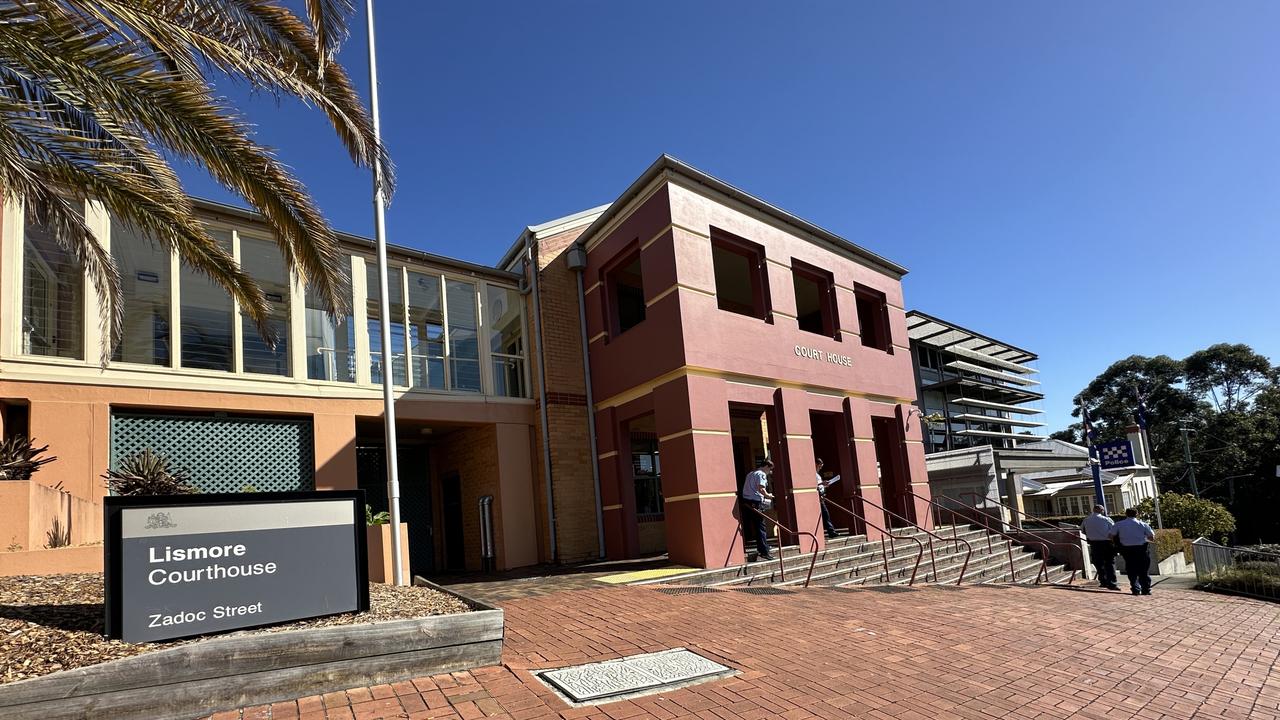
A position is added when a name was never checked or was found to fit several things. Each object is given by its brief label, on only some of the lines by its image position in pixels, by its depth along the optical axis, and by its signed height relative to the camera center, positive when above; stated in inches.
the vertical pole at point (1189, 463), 1576.0 -107.4
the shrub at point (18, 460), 310.2 +26.5
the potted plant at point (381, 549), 359.6 -32.0
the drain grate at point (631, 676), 188.5 -60.0
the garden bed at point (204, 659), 151.4 -38.6
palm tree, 191.3 +121.1
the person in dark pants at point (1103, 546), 478.8 -83.5
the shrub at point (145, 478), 330.6 +13.9
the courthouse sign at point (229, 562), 181.2 -17.1
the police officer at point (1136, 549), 455.2 -82.9
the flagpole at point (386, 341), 309.9 +64.8
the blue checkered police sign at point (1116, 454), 757.9 -34.1
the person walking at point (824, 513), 512.6 -48.6
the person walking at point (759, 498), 433.1 -27.2
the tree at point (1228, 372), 2064.5 +117.0
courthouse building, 410.0 +67.9
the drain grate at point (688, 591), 347.6 -64.5
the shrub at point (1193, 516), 790.5 -113.3
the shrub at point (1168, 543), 658.2 -119.7
